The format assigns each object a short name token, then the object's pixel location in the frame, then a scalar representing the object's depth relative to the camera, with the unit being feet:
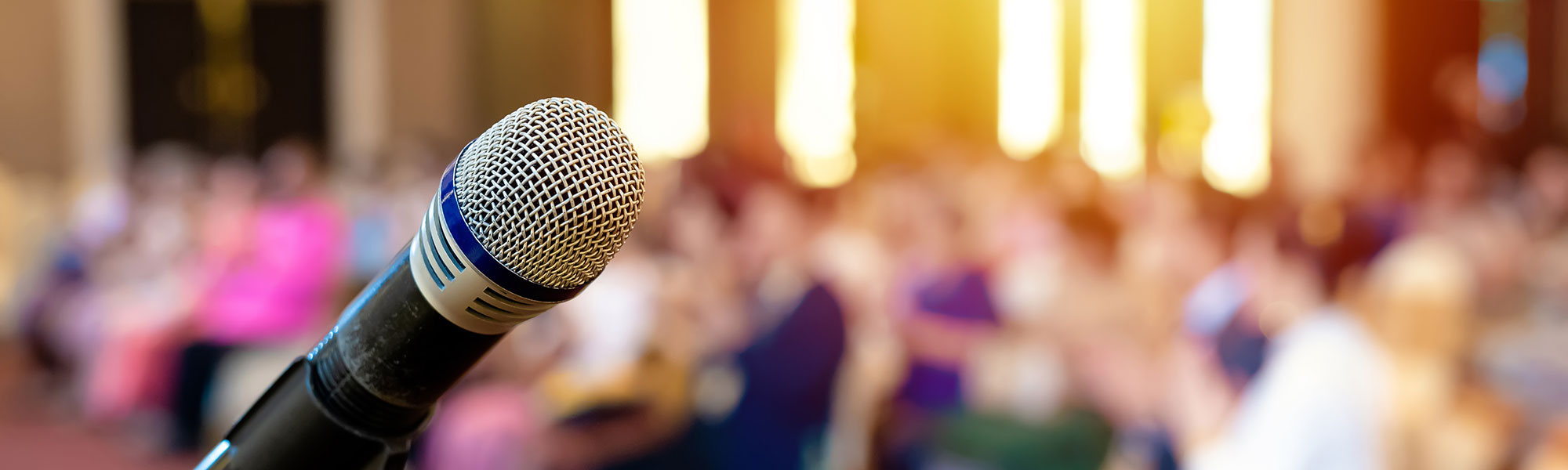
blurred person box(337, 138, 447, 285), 18.44
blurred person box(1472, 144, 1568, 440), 10.73
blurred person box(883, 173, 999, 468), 10.80
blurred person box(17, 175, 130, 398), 19.11
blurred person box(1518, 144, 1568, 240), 15.42
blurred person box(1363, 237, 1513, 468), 10.37
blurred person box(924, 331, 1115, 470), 8.65
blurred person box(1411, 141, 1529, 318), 13.55
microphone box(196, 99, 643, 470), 2.07
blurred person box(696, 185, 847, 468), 10.07
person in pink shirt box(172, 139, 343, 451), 16.33
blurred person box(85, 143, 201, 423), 17.21
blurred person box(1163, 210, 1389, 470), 7.35
